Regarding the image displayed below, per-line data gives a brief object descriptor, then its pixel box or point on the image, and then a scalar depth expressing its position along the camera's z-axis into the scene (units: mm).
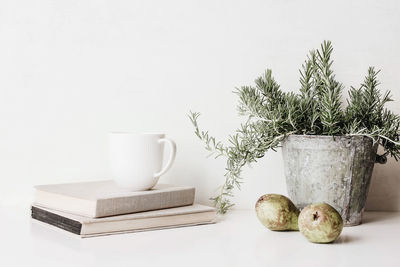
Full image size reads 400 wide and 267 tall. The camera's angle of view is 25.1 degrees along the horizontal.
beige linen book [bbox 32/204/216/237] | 1356
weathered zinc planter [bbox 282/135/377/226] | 1416
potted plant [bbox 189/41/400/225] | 1417
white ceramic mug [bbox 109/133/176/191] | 1447
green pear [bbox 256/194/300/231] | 1396
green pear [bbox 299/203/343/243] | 1315
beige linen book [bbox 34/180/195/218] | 1370
